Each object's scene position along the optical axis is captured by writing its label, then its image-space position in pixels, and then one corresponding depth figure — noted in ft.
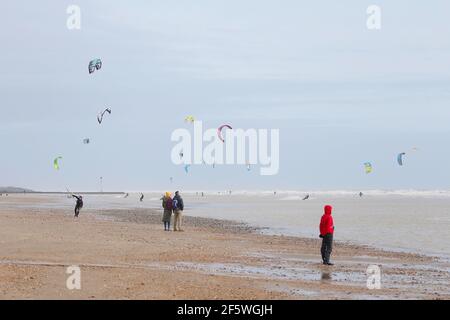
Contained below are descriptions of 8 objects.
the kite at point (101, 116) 119.53
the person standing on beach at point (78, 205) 120.88
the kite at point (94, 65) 112.27
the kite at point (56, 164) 167.67
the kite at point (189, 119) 126.14
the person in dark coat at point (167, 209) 91.35
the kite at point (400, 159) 163.47
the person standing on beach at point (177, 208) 88.04
